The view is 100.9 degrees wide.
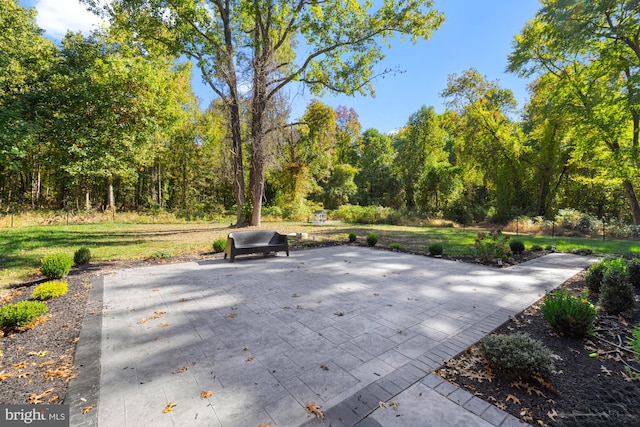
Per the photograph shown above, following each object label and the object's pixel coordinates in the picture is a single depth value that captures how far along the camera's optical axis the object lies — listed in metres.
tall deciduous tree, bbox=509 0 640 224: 10.28
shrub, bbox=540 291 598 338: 3.09
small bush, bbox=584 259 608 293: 4.70
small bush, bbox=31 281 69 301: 4.33
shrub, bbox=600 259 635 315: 3.82
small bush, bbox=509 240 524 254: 8.43
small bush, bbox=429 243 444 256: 8.11
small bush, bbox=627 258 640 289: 4.91
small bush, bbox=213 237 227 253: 8.37
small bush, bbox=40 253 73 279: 5.28
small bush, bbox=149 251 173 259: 7.69
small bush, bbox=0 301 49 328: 3.27
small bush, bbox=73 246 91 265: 6.64
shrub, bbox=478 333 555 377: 2.30
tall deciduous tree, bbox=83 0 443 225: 11.88
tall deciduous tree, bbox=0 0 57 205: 7.66
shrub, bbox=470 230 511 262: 7.16
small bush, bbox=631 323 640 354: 2.19
